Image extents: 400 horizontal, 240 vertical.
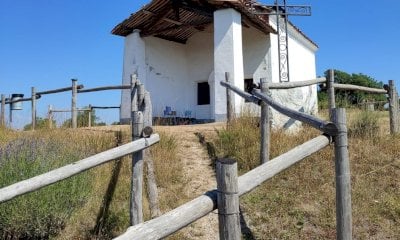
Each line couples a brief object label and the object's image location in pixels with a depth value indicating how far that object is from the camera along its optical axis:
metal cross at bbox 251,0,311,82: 14.66
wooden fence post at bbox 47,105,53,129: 9.67
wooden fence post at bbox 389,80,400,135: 9.06
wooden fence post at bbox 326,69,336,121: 8.17
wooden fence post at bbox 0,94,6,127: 13.37
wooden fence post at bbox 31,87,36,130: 12.49
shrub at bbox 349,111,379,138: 8.52
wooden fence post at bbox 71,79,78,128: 10.69
